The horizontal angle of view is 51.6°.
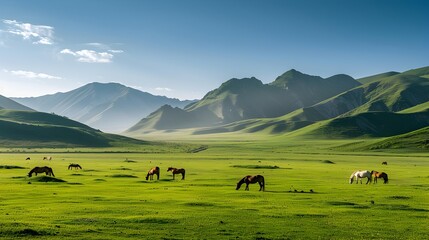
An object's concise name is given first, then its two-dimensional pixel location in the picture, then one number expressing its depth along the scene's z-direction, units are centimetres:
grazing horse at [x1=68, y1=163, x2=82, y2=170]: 7781
